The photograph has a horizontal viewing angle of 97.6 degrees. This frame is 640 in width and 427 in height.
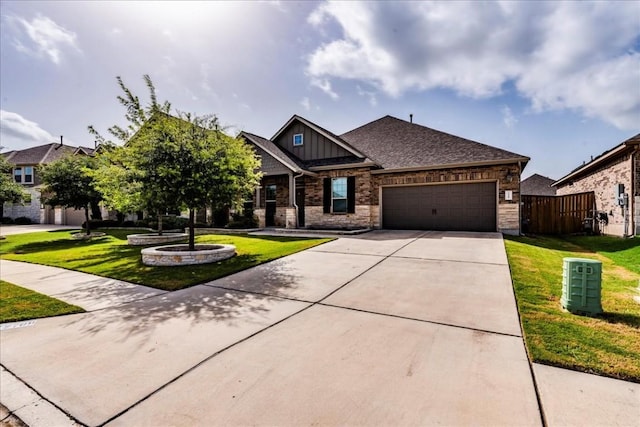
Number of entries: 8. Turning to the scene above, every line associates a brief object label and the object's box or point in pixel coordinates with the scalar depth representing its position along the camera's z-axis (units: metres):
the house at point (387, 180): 12.60
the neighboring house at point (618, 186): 10.10
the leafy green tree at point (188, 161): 7.18
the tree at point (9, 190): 15.61
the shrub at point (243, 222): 15.76
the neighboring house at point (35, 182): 24.61
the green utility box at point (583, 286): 3.61
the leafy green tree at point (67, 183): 13.84
